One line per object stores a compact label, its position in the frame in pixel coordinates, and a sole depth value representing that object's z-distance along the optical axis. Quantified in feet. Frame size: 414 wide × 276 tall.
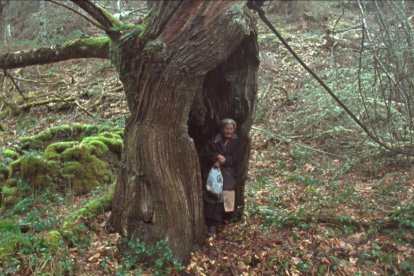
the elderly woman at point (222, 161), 21.22
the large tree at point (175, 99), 17.35
